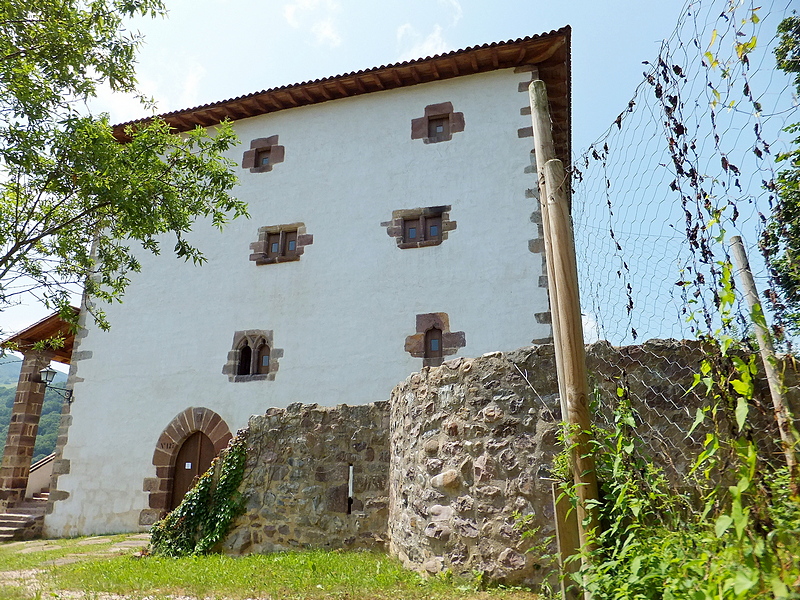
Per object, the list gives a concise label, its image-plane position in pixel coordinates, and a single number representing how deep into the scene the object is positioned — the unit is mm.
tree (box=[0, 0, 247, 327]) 4973
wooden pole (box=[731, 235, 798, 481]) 1531
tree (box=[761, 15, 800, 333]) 1891
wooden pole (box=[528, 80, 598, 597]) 2188
